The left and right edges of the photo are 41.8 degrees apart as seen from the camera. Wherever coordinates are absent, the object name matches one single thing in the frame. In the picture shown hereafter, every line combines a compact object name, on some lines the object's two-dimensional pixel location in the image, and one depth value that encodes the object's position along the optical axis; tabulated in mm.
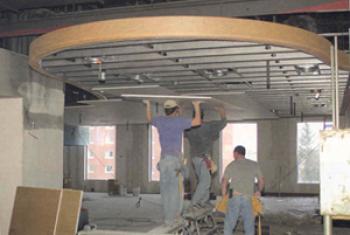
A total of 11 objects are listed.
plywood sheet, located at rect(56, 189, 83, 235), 5406
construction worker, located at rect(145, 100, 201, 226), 5395
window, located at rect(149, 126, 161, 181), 17875
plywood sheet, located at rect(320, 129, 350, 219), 3221
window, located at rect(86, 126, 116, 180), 18688
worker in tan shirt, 6121
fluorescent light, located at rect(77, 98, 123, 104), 8841
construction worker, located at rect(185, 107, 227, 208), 7355
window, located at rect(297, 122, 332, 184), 16123
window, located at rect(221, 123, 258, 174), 16953
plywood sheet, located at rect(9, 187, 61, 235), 5594
